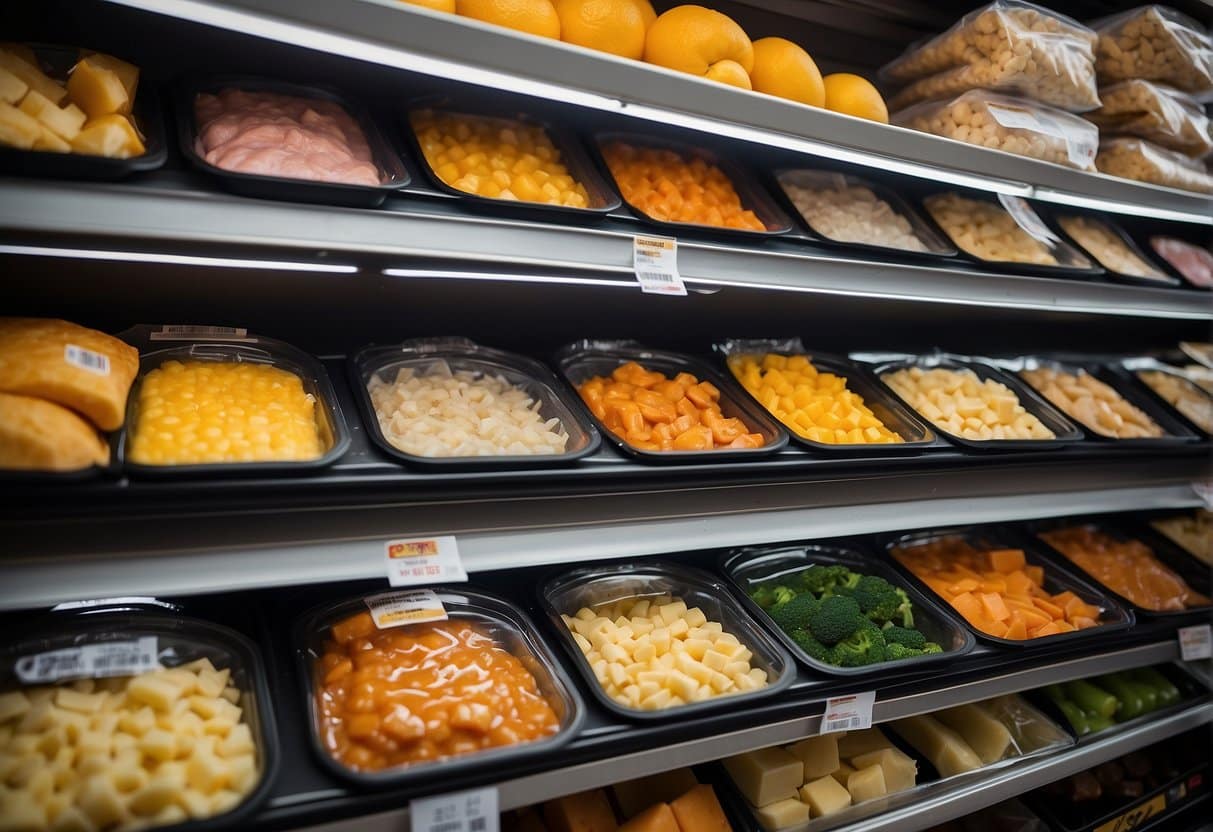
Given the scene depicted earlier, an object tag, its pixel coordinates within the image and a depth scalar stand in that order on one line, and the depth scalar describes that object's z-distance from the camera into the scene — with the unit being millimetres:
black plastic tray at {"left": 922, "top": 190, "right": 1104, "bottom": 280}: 2141
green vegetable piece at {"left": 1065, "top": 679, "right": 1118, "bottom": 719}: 2396
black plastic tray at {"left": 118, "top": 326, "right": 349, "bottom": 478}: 1229
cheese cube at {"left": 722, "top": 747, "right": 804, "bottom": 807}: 1769
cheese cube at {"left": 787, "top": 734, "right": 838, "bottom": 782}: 1881
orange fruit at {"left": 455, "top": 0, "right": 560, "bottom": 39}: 1490
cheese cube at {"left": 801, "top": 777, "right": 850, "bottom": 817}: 1799
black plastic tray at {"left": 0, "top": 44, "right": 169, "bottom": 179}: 1093
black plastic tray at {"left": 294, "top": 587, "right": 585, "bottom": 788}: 1245
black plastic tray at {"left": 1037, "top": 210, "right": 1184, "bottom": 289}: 2410
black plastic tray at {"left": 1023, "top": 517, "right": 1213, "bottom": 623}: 2361
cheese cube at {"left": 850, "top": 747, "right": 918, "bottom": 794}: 1938
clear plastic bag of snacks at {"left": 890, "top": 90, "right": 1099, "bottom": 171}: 2025
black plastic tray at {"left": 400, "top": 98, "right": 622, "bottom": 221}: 1487
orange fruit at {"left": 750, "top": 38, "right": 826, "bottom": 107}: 1757
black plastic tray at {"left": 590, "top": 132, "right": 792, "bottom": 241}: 1804
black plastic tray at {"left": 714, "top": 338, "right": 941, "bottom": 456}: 1879
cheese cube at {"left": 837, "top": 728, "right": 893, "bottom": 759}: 1995
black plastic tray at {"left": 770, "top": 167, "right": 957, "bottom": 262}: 1938
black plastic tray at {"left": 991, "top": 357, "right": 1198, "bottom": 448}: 2500
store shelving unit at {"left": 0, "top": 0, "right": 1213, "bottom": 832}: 1180
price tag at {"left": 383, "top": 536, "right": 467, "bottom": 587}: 1374
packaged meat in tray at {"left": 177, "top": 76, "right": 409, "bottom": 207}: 1288
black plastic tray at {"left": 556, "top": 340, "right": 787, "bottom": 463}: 1746
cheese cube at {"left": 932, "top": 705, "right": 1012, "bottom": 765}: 2119
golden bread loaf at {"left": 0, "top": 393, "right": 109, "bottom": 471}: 1082
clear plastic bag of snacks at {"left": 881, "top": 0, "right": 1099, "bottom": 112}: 2061
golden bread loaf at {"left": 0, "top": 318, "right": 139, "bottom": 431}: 1156
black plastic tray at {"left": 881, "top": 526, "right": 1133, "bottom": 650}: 2008
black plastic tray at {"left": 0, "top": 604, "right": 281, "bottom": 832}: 1257
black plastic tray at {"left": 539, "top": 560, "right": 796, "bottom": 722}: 1590
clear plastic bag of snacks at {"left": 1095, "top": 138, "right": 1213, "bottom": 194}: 2361
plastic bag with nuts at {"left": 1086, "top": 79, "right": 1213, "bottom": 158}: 2379
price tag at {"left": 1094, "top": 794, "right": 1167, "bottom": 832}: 2336
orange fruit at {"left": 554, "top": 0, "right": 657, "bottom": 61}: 1586
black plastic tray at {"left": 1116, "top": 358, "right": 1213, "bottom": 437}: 2670
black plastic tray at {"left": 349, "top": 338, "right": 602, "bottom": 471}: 1459
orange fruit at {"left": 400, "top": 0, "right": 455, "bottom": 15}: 1389
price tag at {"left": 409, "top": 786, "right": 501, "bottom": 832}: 1246
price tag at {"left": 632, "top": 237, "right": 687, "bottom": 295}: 1561
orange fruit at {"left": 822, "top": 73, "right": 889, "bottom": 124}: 1858
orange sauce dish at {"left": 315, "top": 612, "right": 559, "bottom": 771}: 1305
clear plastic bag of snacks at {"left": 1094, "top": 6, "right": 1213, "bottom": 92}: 2350
